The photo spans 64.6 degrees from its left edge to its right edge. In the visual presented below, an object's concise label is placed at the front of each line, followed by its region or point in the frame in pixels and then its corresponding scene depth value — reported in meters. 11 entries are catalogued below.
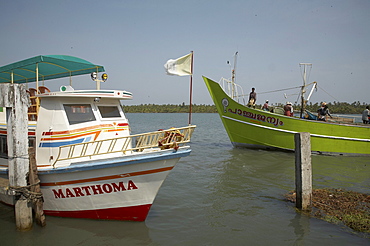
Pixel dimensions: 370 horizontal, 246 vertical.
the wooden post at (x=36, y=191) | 5.97
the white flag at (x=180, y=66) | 7.39
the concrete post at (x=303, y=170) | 6.76
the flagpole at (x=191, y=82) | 6.59
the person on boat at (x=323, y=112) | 14.80
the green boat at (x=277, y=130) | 14.36
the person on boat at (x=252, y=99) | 16.11
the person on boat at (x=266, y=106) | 16.69
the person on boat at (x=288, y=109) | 15.34
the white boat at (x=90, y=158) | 5.73
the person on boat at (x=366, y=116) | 15.22
